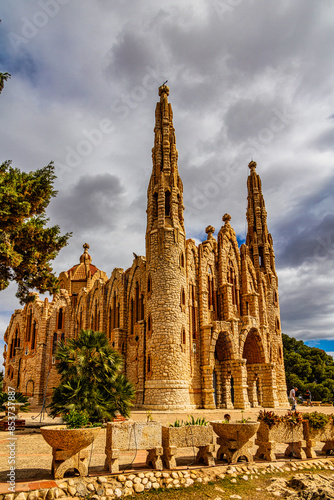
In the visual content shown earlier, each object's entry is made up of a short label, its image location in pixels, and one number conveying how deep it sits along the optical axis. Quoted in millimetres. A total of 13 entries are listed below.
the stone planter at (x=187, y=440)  8562
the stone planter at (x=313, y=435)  10484
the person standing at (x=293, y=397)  23484
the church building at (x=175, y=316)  25516
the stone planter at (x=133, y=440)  7934
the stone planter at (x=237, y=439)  9266
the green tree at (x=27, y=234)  11484
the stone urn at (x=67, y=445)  7305
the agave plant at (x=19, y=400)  18172
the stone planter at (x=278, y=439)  9883
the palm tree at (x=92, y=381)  14680
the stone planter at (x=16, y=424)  15391
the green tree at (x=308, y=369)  43688
